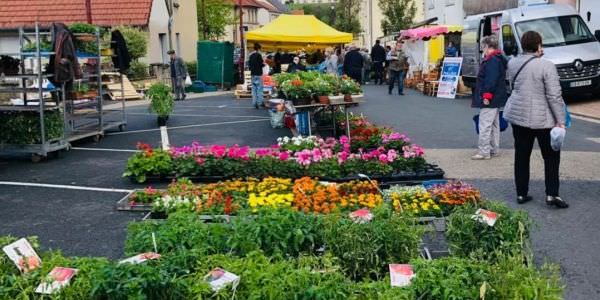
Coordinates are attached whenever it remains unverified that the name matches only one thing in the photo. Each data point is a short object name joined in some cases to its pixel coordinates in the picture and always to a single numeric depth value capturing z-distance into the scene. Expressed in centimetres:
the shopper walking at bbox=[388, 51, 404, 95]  2416
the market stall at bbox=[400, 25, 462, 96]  2572
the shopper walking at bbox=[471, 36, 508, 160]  1009
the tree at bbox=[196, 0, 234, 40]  5020
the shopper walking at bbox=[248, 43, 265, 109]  1970
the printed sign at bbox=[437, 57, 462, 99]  2308
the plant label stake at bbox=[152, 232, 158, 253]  451
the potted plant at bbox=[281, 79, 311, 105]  1207
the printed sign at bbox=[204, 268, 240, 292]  371
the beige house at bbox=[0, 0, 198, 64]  3106
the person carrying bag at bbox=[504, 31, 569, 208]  726
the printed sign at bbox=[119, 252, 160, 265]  396
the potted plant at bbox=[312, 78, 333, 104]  1198
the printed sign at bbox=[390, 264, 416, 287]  392
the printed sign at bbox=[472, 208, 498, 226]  484
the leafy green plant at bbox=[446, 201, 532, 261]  474
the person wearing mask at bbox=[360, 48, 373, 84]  3274
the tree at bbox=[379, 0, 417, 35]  4941
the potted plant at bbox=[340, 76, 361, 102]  1190
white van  1759
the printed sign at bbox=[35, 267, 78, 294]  382
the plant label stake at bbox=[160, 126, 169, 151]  1342
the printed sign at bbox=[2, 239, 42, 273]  412
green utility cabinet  3078
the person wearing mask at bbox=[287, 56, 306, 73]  2117
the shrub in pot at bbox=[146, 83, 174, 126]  1603
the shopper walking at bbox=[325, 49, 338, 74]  2823
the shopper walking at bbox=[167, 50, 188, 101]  2452
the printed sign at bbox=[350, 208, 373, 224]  494
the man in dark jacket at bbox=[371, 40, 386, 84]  3030
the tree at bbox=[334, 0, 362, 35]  6216
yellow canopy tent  1934
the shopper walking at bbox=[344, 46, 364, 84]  2445
